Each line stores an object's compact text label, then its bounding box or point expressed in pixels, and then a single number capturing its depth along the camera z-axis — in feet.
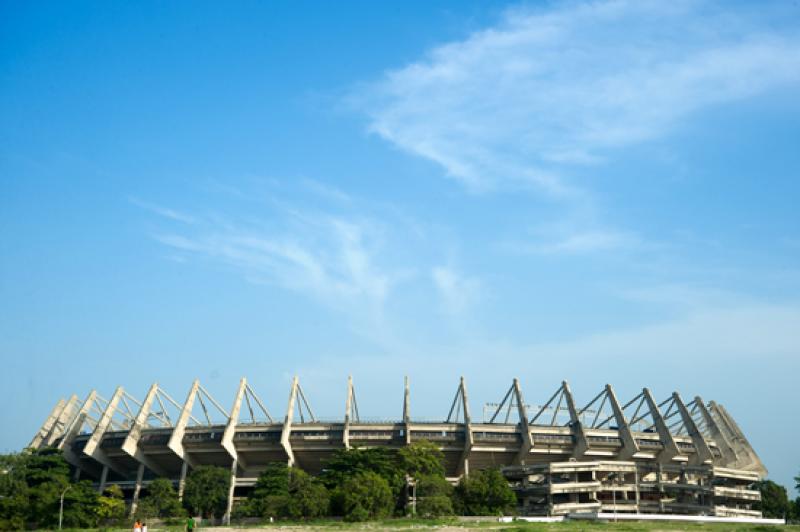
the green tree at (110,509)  315.00
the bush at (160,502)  314.08
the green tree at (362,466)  319.06
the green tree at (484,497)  305.53
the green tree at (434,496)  289.74
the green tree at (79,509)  310.86
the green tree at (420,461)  322.55
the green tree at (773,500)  402.93
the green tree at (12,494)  313.32
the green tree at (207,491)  329.72
